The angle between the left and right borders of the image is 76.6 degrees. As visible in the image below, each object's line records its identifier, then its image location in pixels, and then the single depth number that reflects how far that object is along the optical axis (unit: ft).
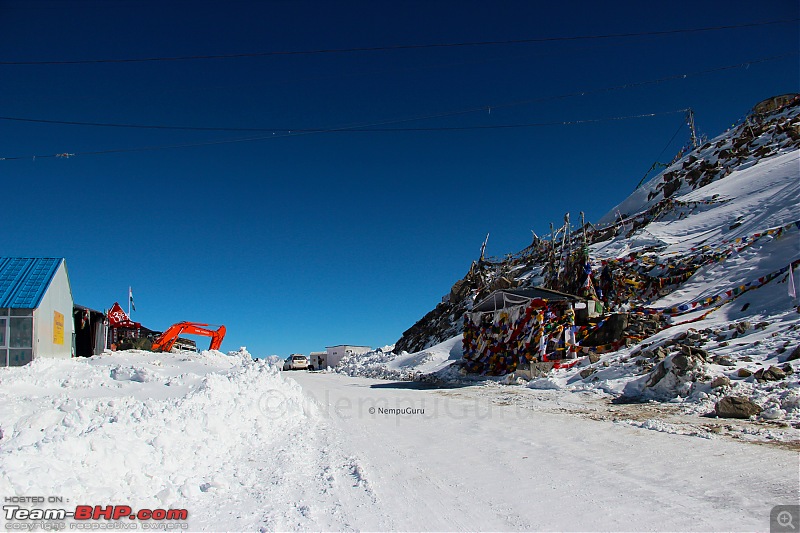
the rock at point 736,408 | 30.27
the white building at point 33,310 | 53.06
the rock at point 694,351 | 40.65
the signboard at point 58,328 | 61.62
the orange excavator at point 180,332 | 111.96
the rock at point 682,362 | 38.88
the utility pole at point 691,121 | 200.44
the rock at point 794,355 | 37.51
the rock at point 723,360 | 39.93
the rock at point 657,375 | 40.73
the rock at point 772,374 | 34.76
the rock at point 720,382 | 35.63
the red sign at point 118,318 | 108.88
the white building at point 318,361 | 205.35
